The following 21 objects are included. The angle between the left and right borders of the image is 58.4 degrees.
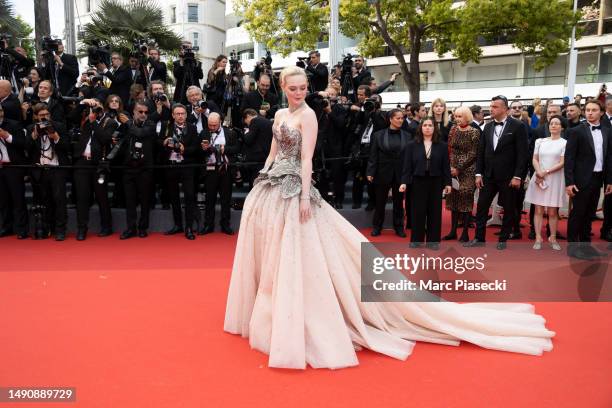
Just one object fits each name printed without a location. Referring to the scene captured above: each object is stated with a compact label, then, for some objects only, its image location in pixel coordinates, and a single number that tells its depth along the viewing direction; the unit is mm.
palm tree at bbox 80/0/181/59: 14023
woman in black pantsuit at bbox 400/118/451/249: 6492
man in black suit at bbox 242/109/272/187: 7707
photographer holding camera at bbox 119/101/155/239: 7410
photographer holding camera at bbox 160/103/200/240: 7535
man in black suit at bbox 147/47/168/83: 9375
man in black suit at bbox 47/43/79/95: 9227
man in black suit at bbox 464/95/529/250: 6535
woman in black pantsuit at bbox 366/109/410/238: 7449
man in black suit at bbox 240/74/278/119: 8828
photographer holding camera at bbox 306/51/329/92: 9859
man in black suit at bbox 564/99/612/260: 6336
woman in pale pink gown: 3408
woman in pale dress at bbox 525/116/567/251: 6754
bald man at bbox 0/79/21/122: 7688
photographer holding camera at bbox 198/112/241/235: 7609
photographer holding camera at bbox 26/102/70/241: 7305
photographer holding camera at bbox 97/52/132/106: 9336
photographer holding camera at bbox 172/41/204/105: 9391
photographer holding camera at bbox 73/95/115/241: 7422
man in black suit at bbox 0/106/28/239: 7379
